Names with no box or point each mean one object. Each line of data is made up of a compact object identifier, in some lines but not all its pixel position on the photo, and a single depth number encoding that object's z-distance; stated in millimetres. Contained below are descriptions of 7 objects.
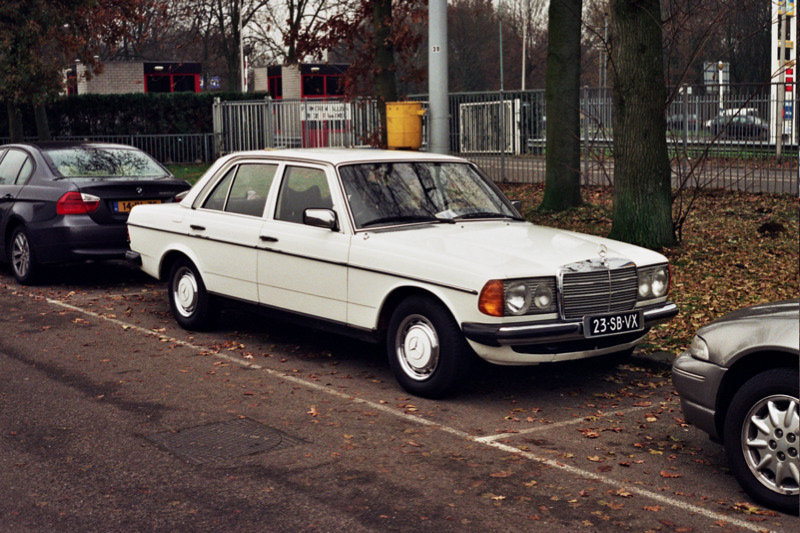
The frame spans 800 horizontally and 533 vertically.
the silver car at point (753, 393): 5125
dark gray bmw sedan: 11773
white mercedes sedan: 6984
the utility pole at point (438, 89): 12430
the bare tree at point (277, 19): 47969
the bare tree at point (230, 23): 49000
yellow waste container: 14695
